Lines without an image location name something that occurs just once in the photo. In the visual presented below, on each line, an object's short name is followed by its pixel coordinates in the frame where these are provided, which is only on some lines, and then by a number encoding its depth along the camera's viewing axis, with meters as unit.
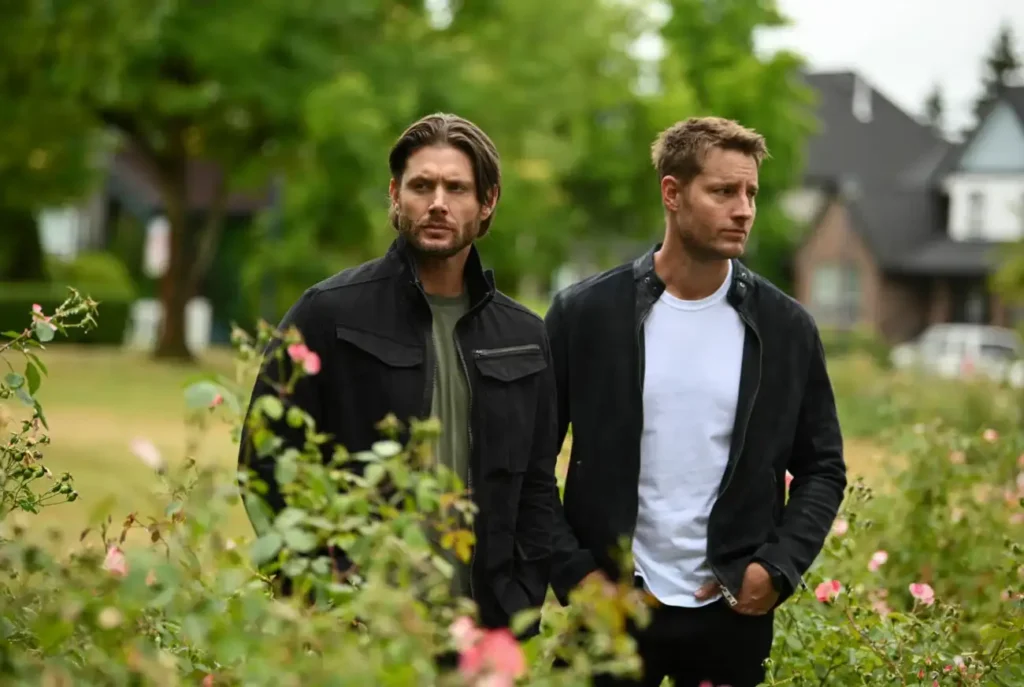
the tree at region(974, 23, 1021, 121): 98.25
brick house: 60.16
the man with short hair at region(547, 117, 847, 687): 4.39
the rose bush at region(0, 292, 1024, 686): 2.57
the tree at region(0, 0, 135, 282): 17.94
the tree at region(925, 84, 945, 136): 112.50
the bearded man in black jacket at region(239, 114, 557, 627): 3.90
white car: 45.69
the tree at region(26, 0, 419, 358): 31.53
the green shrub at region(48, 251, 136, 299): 44.25
